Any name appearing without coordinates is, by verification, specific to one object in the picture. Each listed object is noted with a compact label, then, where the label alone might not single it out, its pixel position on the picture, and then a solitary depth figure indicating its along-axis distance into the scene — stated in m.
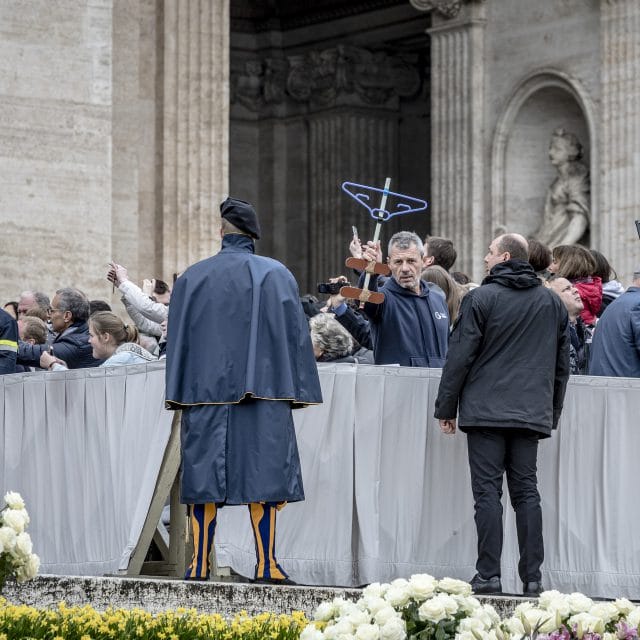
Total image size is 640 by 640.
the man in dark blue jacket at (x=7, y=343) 21.44
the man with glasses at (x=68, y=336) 22.32
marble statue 36.63
